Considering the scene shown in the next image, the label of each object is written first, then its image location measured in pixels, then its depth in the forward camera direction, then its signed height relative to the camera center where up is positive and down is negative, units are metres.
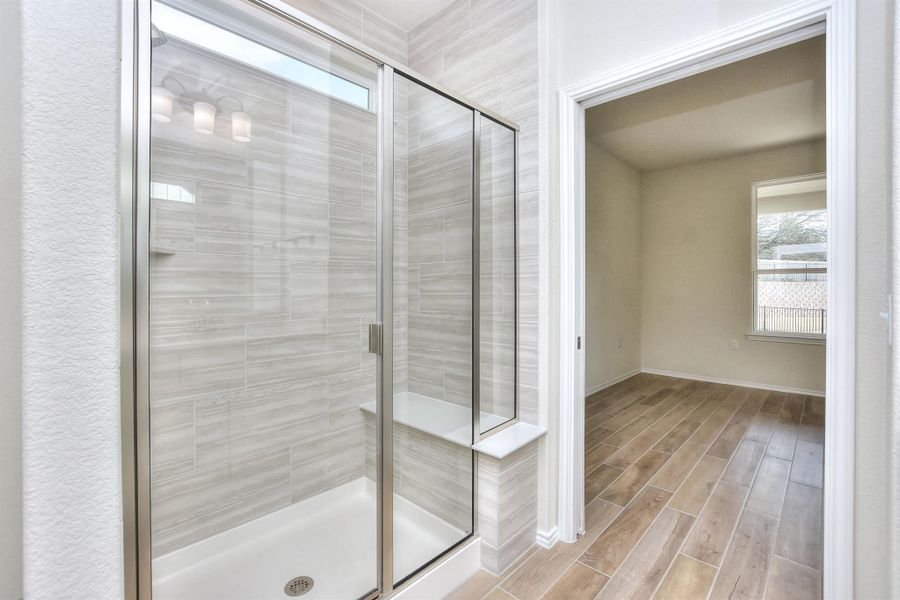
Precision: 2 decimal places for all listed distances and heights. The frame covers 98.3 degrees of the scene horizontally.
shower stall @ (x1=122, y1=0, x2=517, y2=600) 1.44 -0.04
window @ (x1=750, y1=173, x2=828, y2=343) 4.43 +0.48
